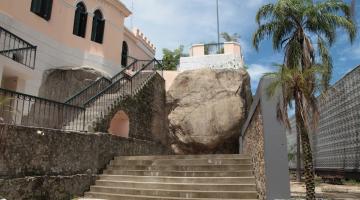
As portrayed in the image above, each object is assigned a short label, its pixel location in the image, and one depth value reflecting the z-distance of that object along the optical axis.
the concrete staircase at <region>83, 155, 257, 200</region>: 8.22
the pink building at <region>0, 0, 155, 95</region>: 12.78
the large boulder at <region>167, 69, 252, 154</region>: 16.75
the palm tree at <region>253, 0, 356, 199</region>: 10.73
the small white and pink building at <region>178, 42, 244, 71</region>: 18.80
